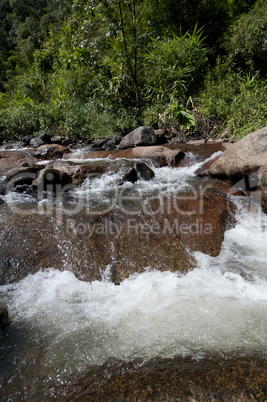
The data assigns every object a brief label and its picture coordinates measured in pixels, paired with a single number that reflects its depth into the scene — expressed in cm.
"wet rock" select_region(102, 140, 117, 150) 796
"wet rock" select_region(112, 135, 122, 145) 832
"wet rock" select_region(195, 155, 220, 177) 493
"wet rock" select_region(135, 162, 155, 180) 490
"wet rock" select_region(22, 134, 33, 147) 943
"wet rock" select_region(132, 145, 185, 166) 589
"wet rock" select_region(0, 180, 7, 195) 401
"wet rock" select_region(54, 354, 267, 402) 118
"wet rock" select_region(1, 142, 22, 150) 891
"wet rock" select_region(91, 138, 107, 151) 806
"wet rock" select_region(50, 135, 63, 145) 888
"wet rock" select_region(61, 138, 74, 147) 878
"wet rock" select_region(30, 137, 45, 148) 875
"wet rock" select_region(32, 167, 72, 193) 408
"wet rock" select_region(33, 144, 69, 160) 734
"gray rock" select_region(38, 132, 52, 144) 891
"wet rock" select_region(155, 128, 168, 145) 787
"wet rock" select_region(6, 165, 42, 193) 406
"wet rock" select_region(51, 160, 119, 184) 481
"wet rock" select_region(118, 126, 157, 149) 729
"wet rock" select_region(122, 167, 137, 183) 470
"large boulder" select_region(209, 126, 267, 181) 378
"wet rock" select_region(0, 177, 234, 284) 258
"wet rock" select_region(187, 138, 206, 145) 731
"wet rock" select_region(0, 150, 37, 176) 602
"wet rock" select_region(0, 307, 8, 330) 182
